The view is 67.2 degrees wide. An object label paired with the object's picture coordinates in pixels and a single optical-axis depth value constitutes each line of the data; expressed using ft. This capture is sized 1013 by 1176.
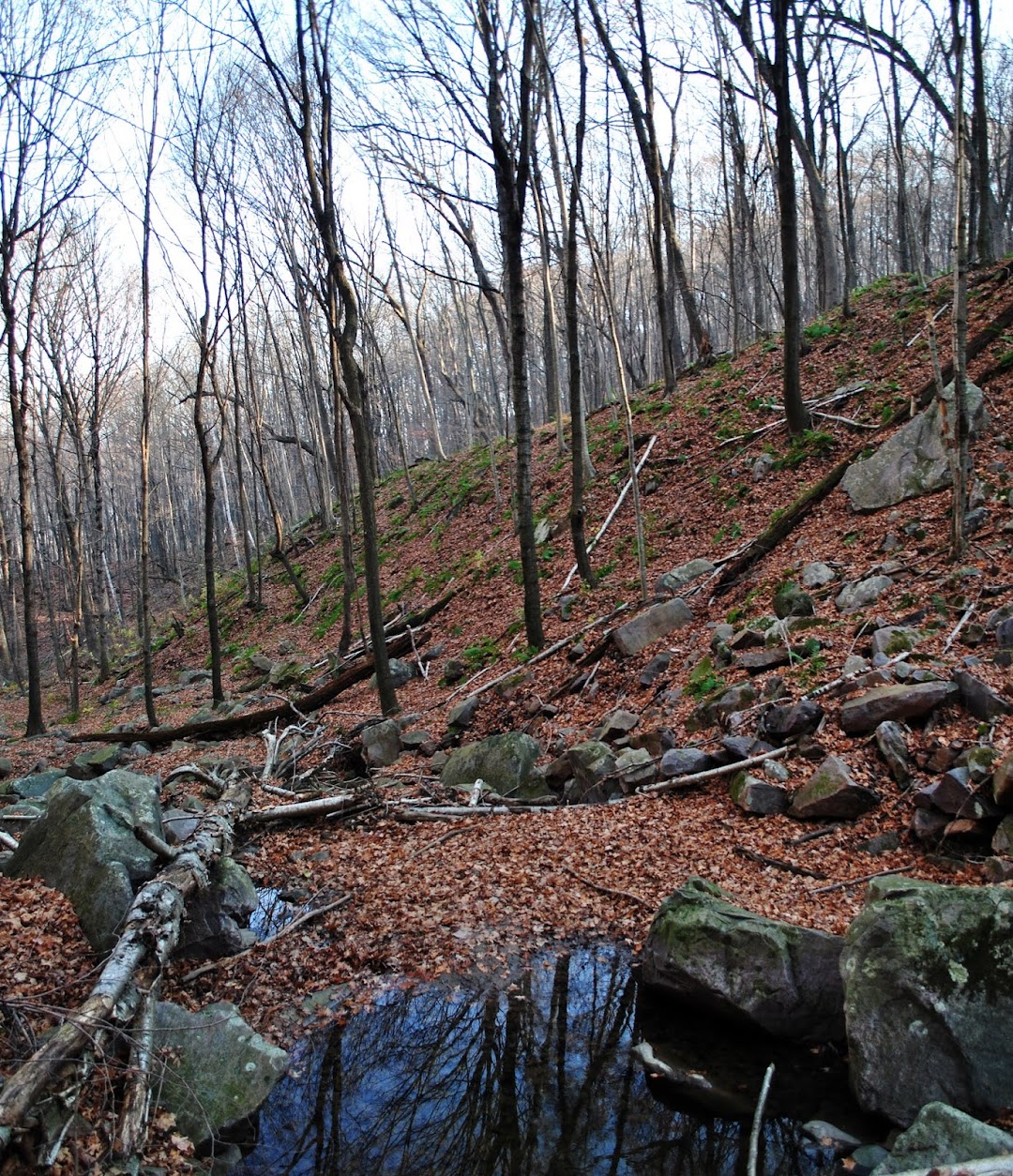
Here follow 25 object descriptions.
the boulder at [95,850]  16.57
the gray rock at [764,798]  20.54
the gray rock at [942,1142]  9.12
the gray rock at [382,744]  31.01
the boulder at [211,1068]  12.23
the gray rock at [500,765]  25.81
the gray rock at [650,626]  32.17
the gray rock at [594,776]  24.04
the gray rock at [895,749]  19.24
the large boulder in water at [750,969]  13.55
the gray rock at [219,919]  16.88
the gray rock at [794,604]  27.50
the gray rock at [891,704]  19.95
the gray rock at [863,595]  26.58
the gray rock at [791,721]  21.94
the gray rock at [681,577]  35.29
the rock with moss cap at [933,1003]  10.96
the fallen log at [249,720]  41.14
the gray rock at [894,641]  22.97
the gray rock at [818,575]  29.09
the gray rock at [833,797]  19.08
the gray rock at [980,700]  19.07
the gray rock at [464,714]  32.55
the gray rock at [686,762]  22.93
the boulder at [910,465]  31.63
